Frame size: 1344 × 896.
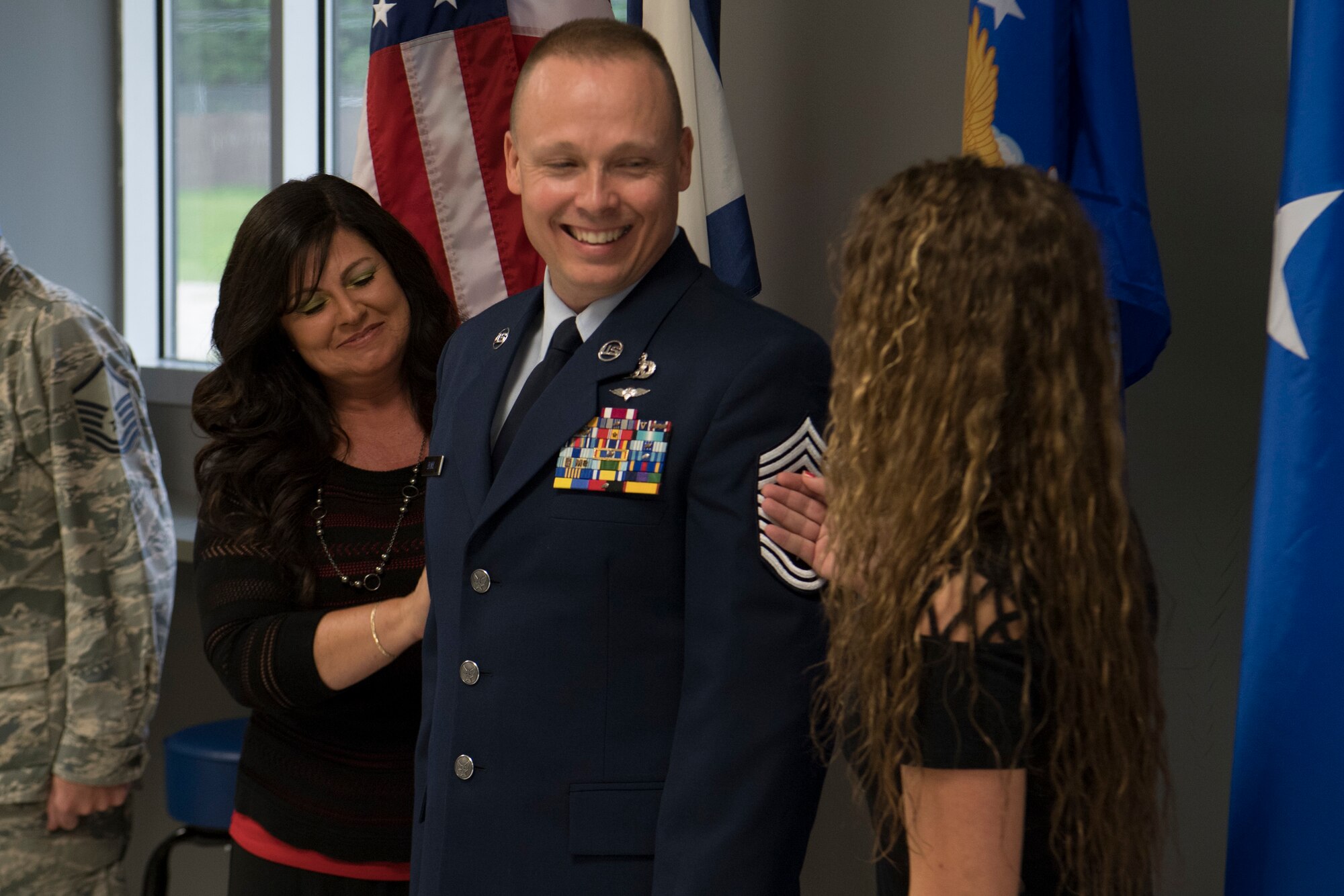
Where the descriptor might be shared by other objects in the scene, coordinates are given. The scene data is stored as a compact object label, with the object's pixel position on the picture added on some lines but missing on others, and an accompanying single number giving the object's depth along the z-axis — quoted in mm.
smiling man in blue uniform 2982
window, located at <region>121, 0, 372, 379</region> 5606
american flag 3893
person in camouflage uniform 3955
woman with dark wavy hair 3421
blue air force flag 3249
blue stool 4182
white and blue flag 3628
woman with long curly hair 2790
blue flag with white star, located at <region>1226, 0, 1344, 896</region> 2993
